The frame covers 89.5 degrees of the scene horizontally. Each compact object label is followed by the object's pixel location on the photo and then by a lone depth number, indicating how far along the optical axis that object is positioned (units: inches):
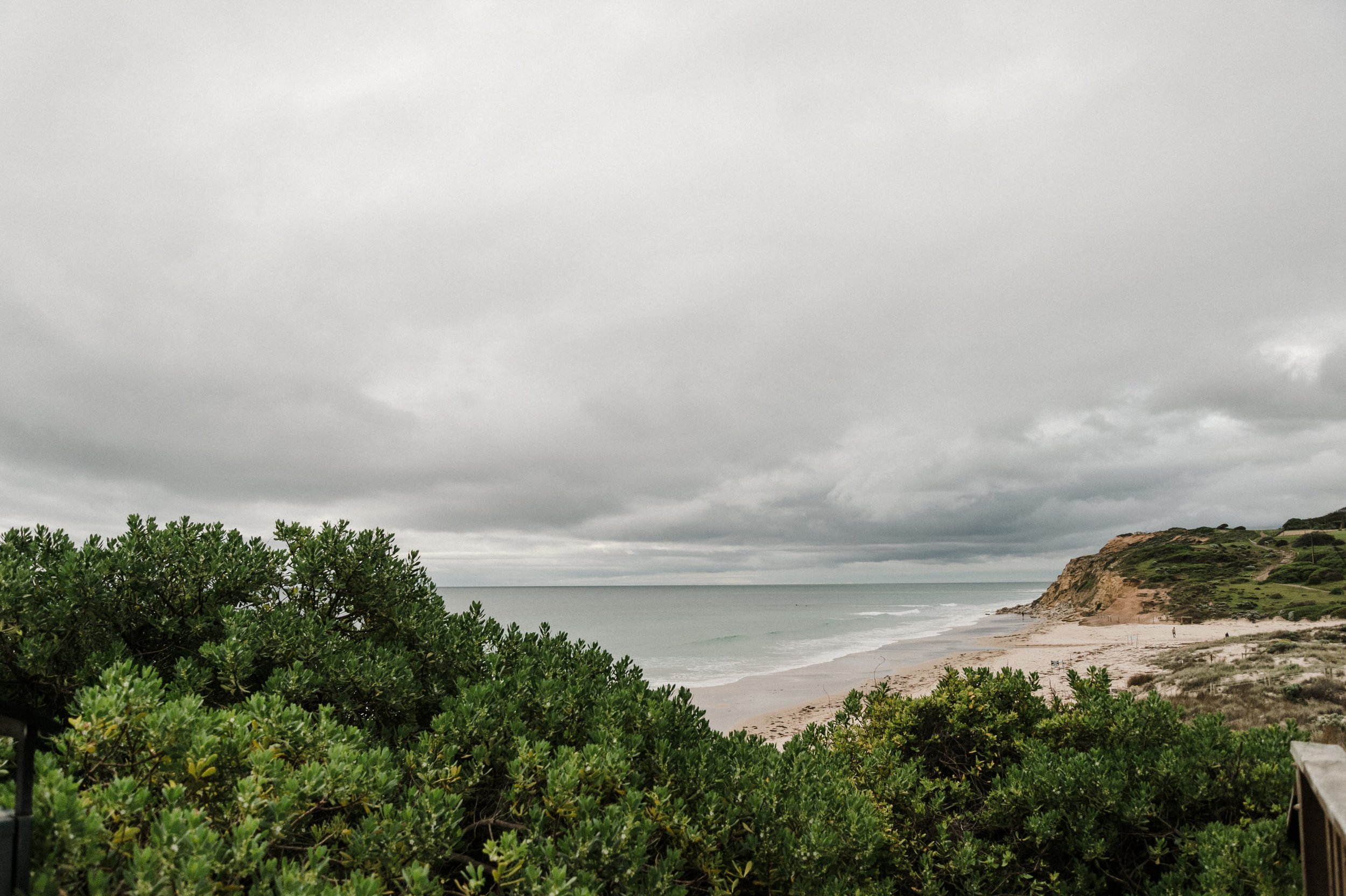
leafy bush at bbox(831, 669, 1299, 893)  218.8
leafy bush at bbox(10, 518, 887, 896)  121.0
